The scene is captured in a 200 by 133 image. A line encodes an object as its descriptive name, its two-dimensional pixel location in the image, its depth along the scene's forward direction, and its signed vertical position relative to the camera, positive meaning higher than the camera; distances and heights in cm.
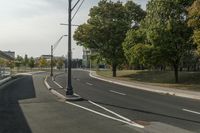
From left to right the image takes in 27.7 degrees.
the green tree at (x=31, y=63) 14038 +86
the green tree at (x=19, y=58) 15371 +290
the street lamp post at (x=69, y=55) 2577 +67
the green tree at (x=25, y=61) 15242 +170
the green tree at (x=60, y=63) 15888 +98
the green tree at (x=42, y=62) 14850 +126
